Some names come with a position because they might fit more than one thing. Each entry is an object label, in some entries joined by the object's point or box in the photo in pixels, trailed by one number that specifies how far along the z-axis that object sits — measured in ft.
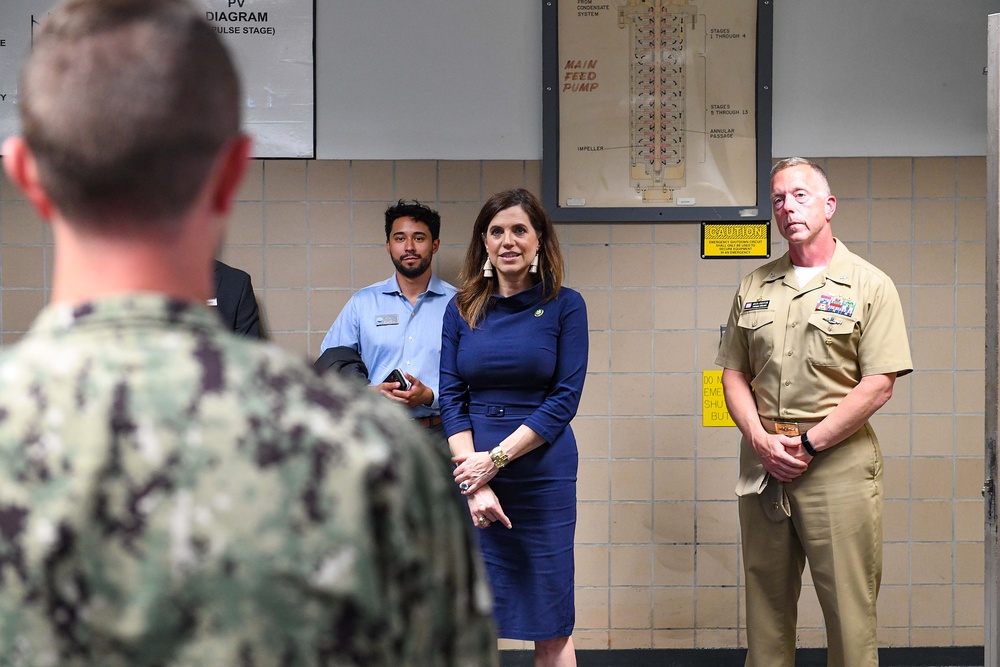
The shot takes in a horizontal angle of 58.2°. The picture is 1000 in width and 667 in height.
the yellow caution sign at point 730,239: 11.85
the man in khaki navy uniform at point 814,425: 8.70
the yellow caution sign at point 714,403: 11.84
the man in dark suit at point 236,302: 11.21
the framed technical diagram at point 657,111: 11.76
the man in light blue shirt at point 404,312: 10.73
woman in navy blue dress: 8.81
